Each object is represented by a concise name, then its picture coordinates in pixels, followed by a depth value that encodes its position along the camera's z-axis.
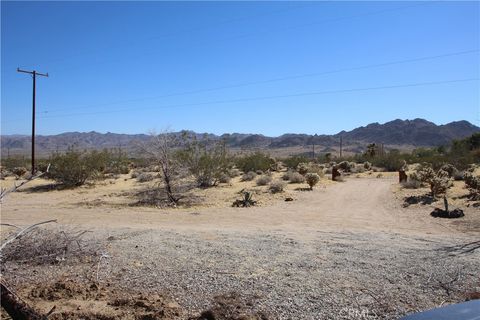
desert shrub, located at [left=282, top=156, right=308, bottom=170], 42.93
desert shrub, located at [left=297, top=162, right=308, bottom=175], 33.47
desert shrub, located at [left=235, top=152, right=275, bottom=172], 36.72
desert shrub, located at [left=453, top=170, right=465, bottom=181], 26.20
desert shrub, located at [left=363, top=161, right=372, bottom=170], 43.07
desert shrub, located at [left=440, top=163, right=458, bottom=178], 27.79
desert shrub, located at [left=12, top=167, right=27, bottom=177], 36.35
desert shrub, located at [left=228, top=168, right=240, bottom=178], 33.17
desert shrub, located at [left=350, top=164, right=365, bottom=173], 41.12
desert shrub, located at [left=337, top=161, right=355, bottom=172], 41.92
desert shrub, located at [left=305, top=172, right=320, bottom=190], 25.31
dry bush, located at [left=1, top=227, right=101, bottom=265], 8.51
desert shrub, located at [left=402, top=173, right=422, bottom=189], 23.39
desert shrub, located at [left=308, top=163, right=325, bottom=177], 33.55
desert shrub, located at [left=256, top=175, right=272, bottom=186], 27.27
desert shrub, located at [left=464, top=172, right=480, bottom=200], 18.50
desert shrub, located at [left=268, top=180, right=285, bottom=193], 23.52
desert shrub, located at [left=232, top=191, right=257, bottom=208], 19.06
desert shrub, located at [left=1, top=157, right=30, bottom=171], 43.30
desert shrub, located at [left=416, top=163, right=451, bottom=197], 19.77
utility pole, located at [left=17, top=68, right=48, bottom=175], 34.56
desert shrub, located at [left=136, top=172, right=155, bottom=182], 30.04
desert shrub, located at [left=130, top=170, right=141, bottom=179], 33.63
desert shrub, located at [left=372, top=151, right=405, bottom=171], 41.88
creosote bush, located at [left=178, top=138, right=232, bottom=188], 25.88
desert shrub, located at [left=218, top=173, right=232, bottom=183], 28.13
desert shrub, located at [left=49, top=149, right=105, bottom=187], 27.19
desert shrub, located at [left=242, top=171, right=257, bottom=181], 30.53
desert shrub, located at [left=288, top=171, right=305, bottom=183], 29.22
